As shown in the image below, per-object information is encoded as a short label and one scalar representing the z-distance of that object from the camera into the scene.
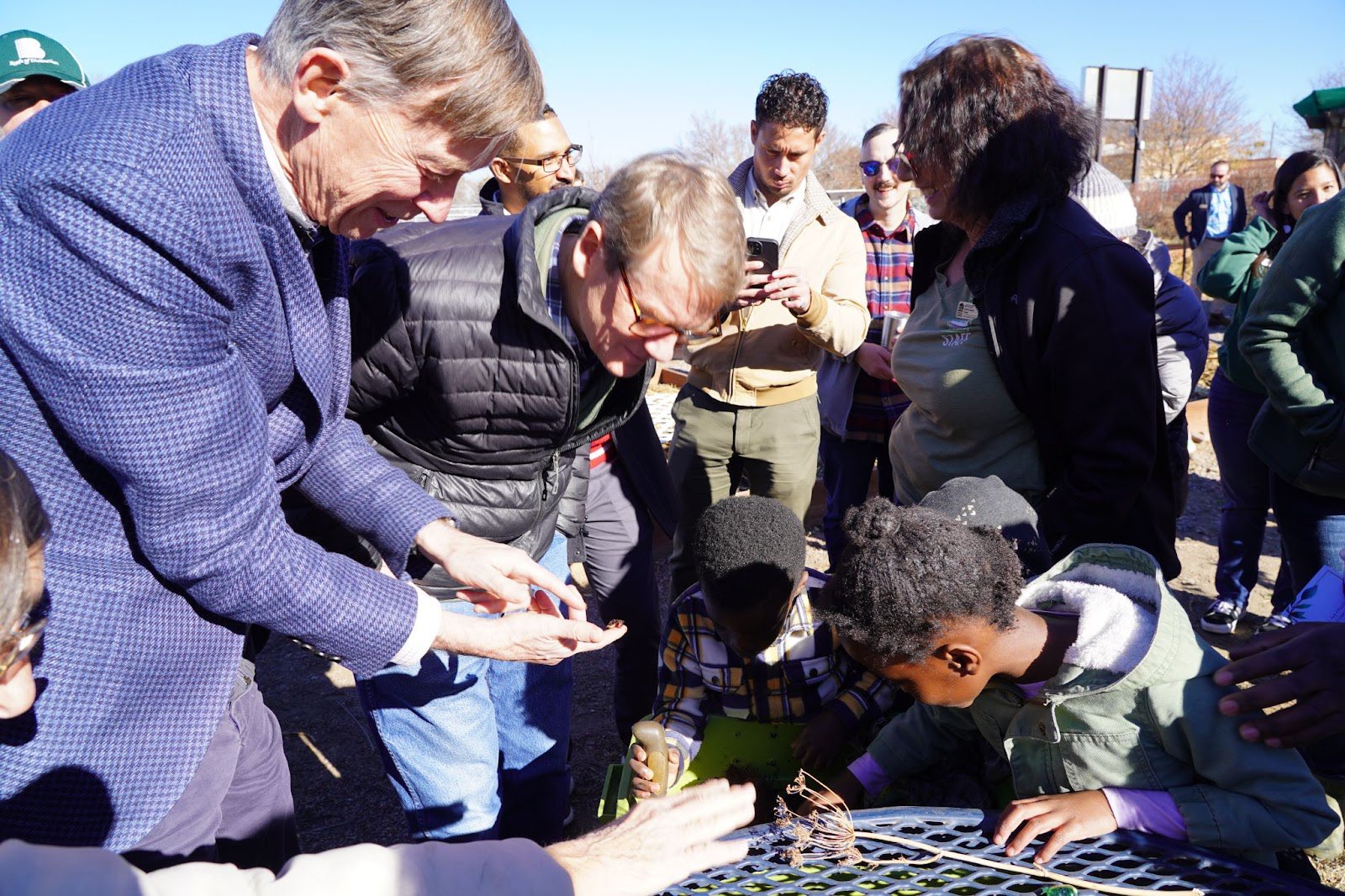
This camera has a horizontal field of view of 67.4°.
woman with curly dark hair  2.20
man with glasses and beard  4.16
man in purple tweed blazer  1.23
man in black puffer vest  2.02
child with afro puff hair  1.76
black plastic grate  1.62
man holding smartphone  3.77
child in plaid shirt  2.50
